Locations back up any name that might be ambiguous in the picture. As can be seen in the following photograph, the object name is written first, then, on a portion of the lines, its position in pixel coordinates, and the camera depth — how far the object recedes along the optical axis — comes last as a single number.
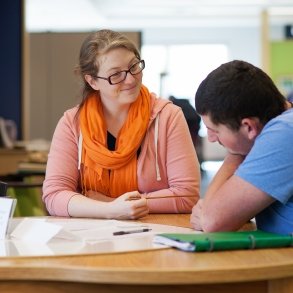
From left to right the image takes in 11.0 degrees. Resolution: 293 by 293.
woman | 3.65
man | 3.15
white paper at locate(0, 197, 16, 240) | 3.27
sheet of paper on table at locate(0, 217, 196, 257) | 3.12
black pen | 3.26
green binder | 3.09
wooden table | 2.97
